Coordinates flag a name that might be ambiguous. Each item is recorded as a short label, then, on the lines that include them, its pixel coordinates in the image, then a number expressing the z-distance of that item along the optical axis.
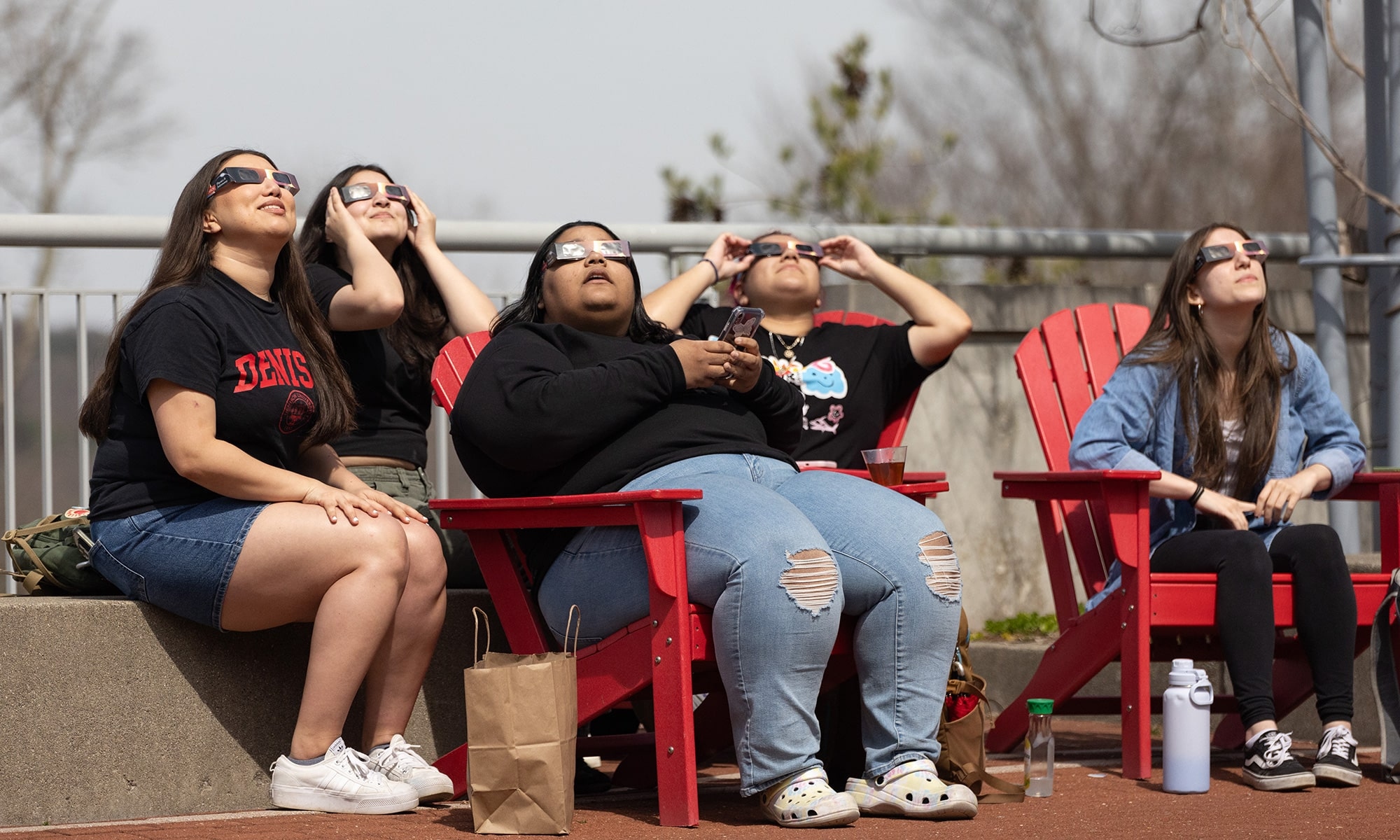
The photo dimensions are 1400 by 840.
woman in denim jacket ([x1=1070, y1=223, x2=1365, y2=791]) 7.60
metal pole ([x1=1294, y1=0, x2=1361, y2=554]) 11.06
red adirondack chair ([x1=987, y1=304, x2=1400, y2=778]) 7.62
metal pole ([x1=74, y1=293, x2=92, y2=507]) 9.12
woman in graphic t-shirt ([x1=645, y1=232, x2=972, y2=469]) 8.97
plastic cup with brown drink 7.61
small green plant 11.25
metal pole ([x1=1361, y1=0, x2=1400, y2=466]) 10.74
